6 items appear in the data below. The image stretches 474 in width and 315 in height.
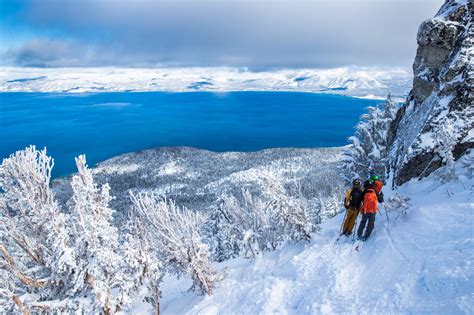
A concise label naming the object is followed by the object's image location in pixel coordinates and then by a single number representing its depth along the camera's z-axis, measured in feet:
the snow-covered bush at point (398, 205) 35.70
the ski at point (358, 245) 34.14
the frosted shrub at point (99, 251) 33.81
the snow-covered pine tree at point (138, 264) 35.73
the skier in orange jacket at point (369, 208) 33.73
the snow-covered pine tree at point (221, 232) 88.43
